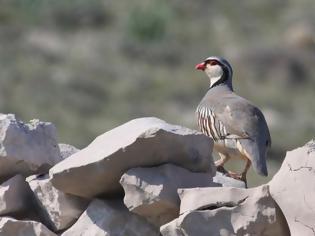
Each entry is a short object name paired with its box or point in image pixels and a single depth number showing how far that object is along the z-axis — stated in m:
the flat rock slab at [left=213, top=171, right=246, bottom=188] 15.39
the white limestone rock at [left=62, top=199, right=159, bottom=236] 13.66
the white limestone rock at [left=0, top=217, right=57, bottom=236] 14.19
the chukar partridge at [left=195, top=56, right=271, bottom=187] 16.47
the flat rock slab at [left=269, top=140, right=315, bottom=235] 12.72
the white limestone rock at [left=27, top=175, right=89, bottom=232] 14.18
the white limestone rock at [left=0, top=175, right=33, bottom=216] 14.48
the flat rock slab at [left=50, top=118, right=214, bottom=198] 13.45
